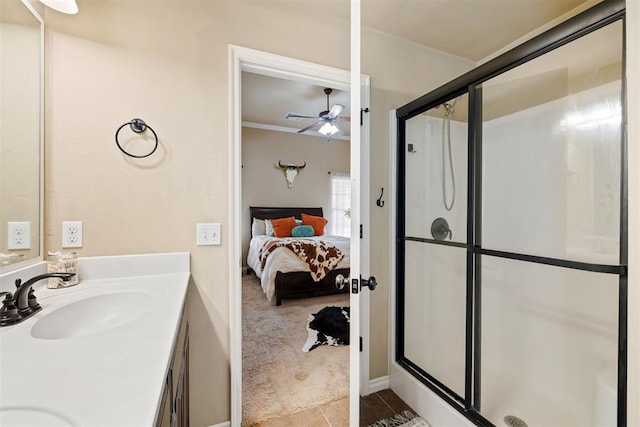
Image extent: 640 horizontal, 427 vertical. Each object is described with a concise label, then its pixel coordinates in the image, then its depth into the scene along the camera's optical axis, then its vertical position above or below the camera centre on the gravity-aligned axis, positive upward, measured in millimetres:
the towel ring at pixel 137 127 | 1381 +433
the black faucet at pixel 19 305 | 830 -293
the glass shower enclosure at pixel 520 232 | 1225 -114
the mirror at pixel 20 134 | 1048 +326
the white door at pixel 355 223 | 1136 -44
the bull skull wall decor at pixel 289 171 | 5656 +858
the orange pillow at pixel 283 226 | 4921 -238
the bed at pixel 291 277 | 3557 -848
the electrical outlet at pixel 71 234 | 1303 -100
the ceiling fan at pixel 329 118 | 3409 +1254
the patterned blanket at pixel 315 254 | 3645 -548
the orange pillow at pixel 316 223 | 5340 -196
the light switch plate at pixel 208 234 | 1517 -117
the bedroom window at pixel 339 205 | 6147 +176
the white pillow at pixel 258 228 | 5180 -285
